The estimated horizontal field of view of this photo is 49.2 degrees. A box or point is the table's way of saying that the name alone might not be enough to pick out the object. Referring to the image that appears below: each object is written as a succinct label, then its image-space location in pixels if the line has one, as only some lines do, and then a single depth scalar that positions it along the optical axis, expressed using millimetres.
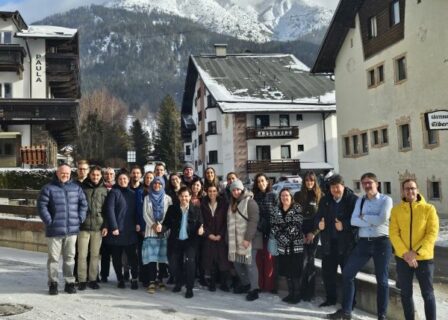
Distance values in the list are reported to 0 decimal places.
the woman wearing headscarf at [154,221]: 7652
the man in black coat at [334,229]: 6664
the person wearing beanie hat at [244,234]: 7289
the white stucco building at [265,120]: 40219
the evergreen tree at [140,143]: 75125
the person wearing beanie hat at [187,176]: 8709
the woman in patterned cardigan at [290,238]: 7102
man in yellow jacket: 5570
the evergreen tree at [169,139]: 71188
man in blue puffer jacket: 7137
